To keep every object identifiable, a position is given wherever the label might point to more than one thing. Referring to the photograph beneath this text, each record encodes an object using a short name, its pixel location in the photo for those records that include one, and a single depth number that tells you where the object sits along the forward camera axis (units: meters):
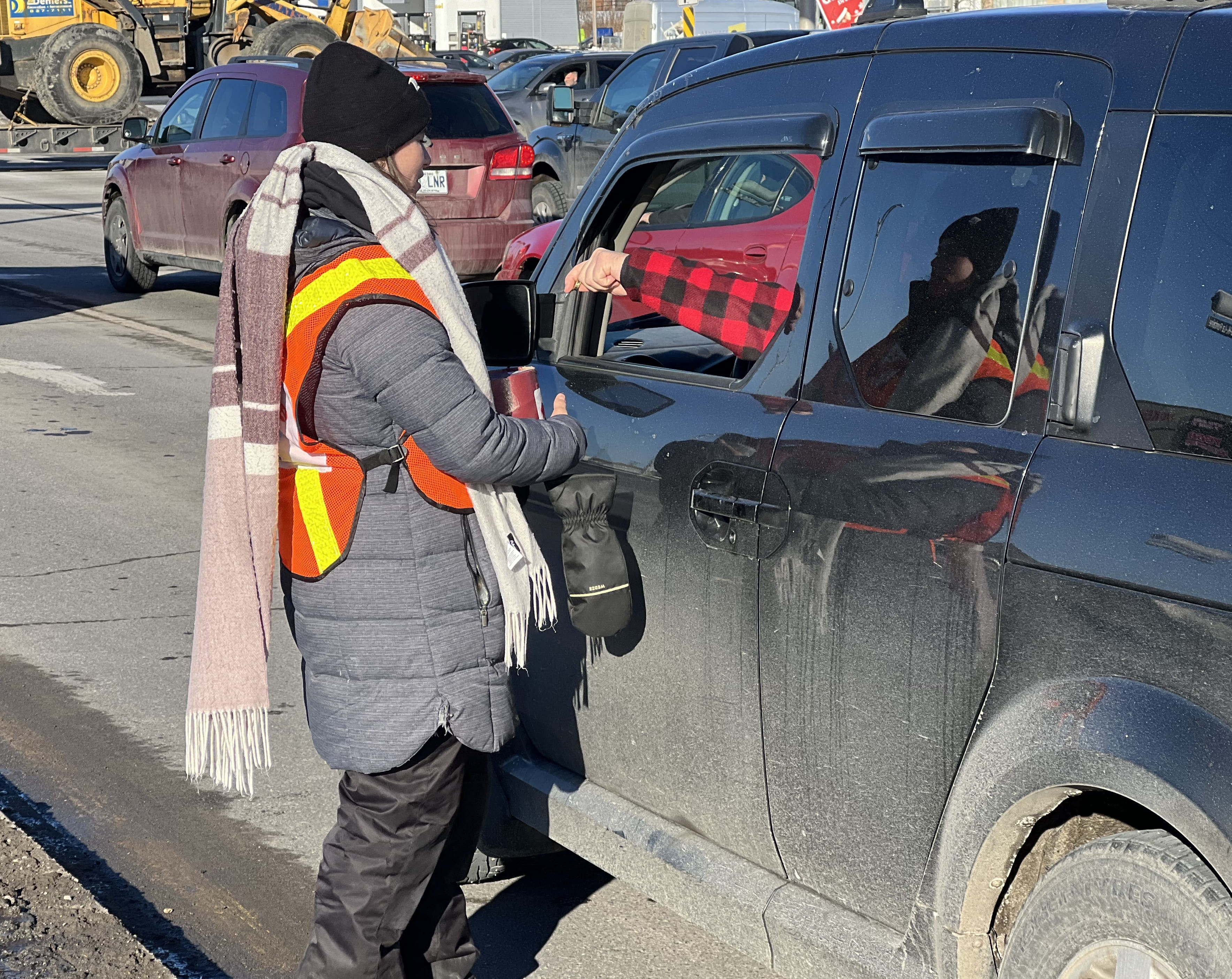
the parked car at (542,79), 21.45
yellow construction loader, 25.91
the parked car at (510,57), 38.47
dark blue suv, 2.05
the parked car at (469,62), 34.06
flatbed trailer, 26.86
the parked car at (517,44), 48.00
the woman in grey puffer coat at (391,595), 2.58
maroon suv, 12.49
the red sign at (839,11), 11.45
